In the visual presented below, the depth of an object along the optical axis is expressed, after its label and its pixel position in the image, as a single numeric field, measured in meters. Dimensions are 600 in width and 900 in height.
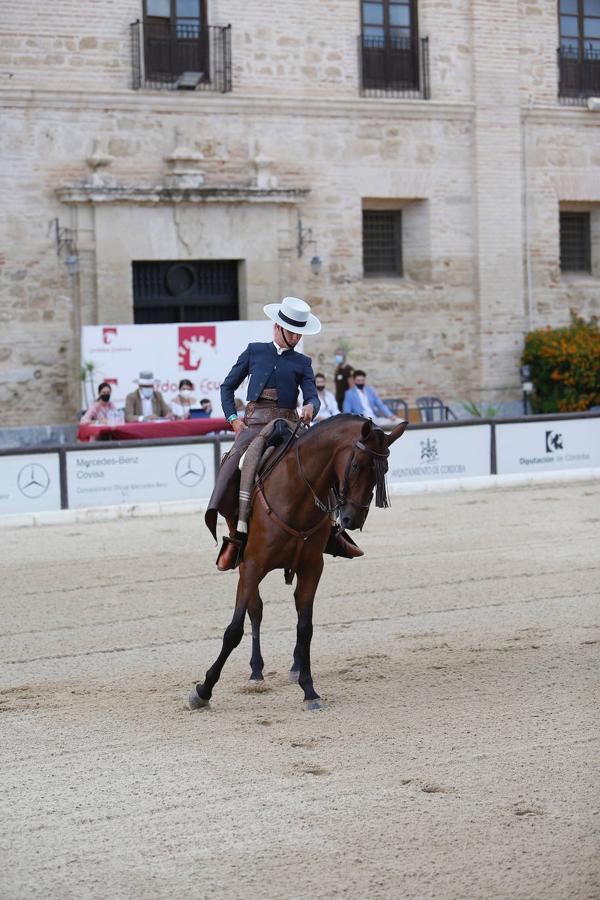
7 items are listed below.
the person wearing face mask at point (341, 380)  25.28
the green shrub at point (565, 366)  28.09
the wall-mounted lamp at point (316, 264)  27.58
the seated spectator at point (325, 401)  22.94
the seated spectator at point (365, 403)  23.77
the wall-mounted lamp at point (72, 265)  25.69
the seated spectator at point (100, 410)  22.59
